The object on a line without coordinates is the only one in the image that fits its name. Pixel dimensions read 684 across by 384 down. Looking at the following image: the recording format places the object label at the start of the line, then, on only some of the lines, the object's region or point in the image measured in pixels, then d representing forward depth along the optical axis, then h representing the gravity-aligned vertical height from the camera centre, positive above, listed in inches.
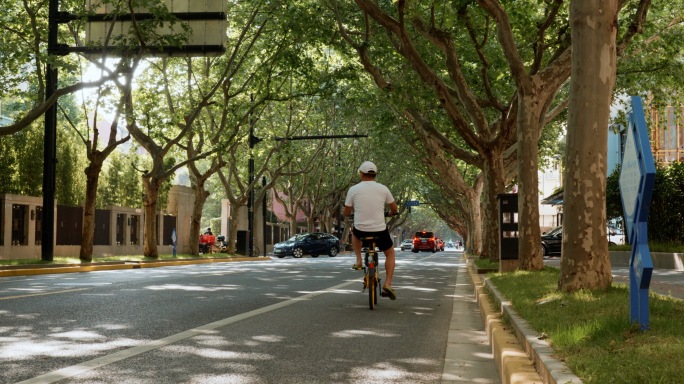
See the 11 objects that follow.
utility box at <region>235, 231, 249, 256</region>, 1653.5 -1.8
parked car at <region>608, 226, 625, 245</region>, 1436.9 +9.8
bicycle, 414.0 -13.3
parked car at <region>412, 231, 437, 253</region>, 2795.3 -4.0
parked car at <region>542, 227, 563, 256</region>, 1470.2 -4.1
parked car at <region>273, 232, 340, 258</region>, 1811.0 -10.7
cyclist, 415.8 +14.9
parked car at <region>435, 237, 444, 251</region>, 3499.0 -19.0
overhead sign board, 897.5 +229.7
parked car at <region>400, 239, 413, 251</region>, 3384.6 -16.7
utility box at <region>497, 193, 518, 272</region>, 660.7 +6.8
